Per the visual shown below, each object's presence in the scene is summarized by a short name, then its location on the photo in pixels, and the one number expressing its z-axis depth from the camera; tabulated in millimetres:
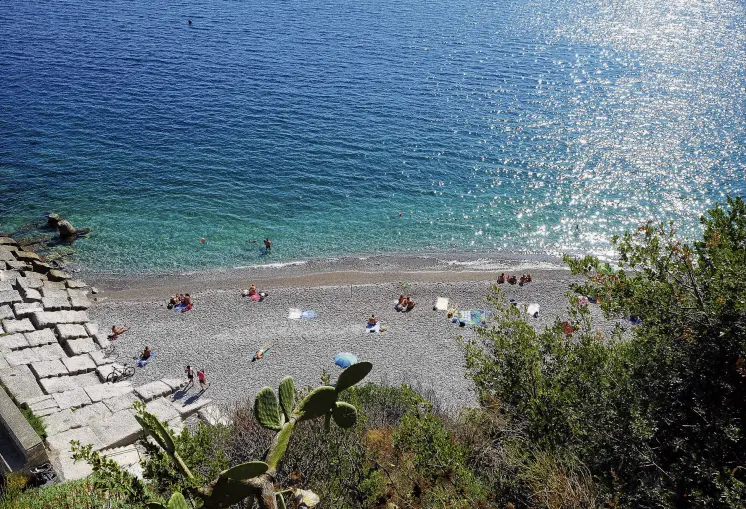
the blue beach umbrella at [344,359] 24062
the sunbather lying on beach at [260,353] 24750
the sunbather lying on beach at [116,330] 25794
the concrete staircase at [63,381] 17547
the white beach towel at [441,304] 28547
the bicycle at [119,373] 22388
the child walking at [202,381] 22617
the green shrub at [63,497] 11156
